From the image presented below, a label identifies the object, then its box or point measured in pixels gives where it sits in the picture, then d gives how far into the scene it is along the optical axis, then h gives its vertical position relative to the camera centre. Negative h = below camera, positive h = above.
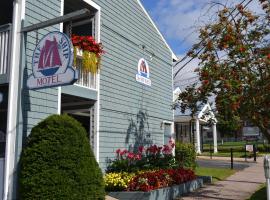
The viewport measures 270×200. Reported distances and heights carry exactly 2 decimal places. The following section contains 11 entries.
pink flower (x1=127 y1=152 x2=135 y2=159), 13.80 -0.13
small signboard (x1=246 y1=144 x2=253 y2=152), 35.62 +0.34
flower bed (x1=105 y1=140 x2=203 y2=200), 12.15 -0.71
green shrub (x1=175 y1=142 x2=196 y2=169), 18.61 -0.15
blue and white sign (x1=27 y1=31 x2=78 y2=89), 8.67 +1.80
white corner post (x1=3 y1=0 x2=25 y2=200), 9.55 +1.19
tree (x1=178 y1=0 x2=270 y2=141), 11.07 +2.12
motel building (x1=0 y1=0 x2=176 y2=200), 9.31 +1.98
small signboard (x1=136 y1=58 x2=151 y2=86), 16.02 +2.92
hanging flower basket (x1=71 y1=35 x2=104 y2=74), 11.48 +2.69
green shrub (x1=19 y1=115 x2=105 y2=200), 8.79 -0.24
